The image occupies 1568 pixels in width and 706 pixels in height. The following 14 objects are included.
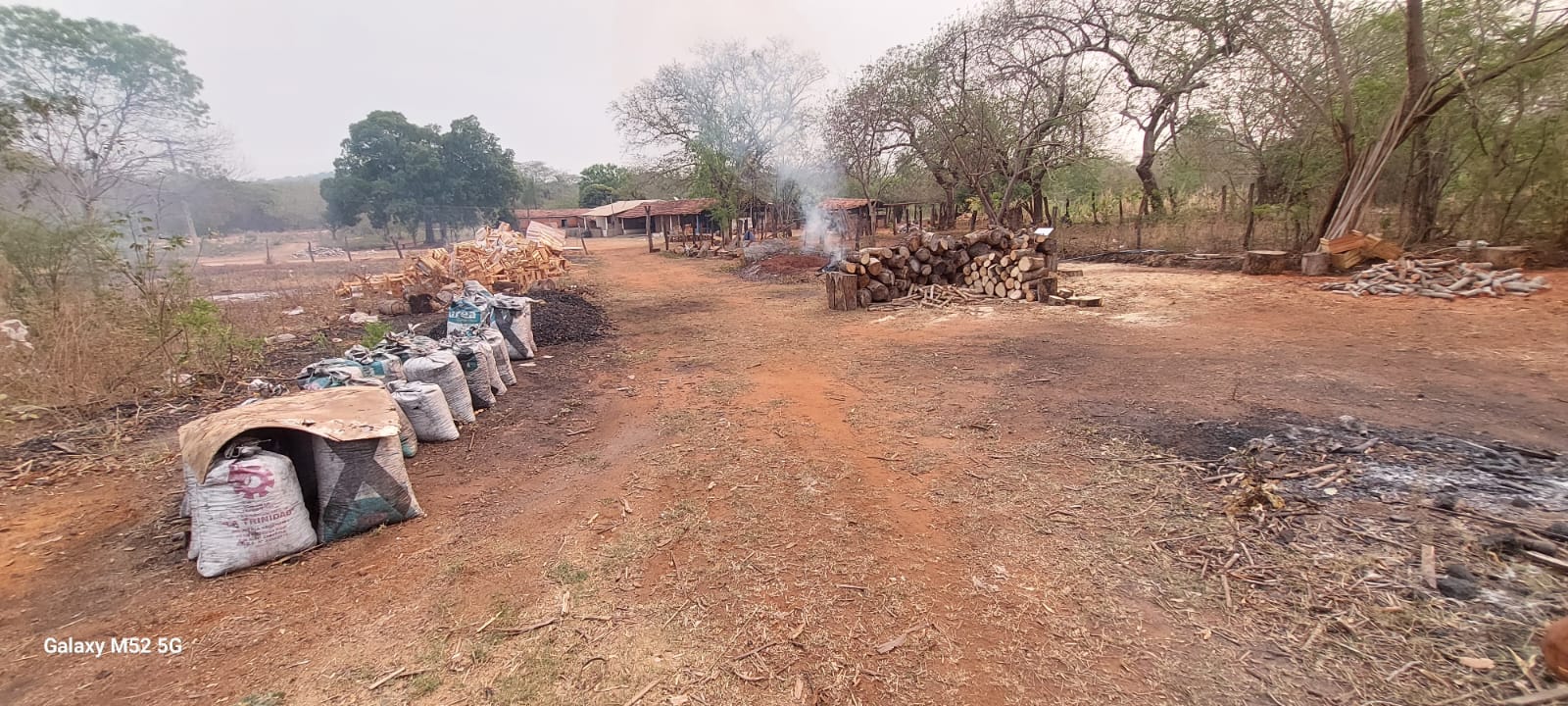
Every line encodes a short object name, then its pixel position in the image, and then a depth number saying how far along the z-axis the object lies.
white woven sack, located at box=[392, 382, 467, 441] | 4.00
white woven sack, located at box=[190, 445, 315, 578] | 2.48
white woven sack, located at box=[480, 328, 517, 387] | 5.53
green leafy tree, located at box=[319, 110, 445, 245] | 34.19
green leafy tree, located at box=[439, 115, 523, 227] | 36.16
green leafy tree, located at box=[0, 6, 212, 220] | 16.59
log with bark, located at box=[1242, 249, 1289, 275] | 10.76
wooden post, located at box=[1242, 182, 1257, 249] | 13.29
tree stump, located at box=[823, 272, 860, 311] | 9.38
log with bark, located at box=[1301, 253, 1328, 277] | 10.11
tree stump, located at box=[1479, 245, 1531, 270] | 8.83
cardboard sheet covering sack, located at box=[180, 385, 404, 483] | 2.55
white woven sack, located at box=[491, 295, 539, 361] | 6.53
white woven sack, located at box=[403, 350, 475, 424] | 4.25
